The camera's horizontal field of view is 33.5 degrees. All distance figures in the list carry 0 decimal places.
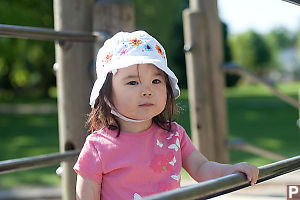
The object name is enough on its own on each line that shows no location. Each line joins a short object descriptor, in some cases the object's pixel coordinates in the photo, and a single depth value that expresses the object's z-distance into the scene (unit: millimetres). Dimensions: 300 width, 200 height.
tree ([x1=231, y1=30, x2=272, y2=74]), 56438
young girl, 1627
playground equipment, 1767
